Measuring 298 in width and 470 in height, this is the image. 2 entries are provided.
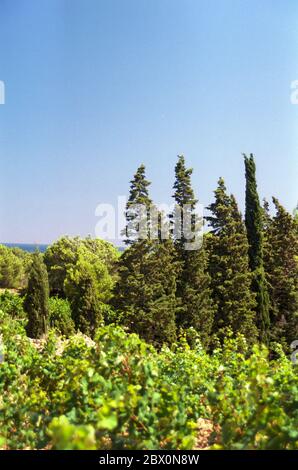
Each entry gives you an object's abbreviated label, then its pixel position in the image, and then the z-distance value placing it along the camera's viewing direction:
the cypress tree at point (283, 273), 16.30
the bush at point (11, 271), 29.98
